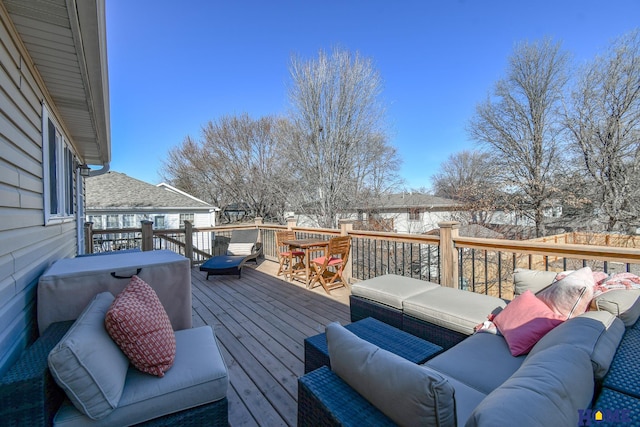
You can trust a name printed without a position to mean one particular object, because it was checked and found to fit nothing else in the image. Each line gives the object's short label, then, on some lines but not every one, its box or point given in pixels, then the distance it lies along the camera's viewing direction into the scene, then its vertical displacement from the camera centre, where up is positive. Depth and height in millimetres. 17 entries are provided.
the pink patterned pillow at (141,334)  1403 -634
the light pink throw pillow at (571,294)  1647 -526
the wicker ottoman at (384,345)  1725 -875
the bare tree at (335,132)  10039 +2954
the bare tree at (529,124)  9852 +3108
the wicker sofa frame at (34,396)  1049 -712
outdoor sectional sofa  825 -614
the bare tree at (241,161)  17891 +3297
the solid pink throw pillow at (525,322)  1645 -702
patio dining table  4775 -709
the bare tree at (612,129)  8289 +2481
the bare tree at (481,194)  10477 +554
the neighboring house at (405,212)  11852 -127
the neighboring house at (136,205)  14352 +370
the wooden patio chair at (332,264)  4420 -884
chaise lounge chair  5301 -951
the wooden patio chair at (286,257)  5312 -899
